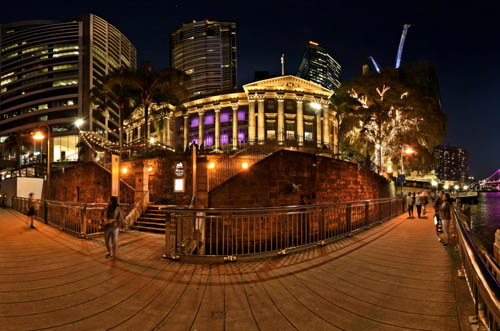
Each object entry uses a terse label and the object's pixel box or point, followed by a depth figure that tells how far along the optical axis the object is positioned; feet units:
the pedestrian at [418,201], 45.20
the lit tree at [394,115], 83.31
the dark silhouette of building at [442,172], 616.72
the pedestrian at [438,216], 26.35
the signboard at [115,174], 36.09
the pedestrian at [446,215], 23.05
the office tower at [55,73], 197.26
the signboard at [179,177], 49.81
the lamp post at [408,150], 84.27
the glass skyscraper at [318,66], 446.19
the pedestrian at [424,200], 49.24
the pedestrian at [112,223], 20.12
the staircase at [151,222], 36.62
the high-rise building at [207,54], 306.55
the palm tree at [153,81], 74.64
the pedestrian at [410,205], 45.08
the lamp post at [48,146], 47.58
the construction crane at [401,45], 266.12
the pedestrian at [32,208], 33.01
